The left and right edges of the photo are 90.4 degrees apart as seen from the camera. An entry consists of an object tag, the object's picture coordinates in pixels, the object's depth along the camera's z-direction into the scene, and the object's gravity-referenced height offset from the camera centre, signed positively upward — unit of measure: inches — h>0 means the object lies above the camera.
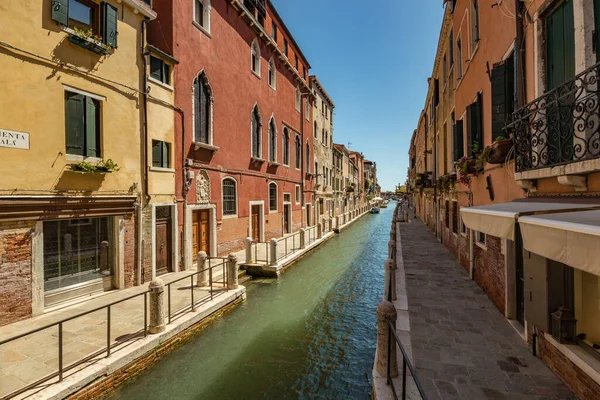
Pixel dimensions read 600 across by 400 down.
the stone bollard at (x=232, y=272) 366.6 -88.0
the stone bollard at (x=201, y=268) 371.2 -83.6
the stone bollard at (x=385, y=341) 173.5 -83.2
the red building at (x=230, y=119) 437.4 +159.4
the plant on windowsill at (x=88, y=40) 292.5 +165.9
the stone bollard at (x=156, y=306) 244.2 -85.1
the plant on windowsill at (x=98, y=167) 293.1 +38.1
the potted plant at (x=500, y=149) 224.1 +36.9
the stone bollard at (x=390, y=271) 276.1 -69.0
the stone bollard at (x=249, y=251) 495.2 -83.2
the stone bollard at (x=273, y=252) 487.8 -83.4
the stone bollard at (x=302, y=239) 634.8 -82.1
